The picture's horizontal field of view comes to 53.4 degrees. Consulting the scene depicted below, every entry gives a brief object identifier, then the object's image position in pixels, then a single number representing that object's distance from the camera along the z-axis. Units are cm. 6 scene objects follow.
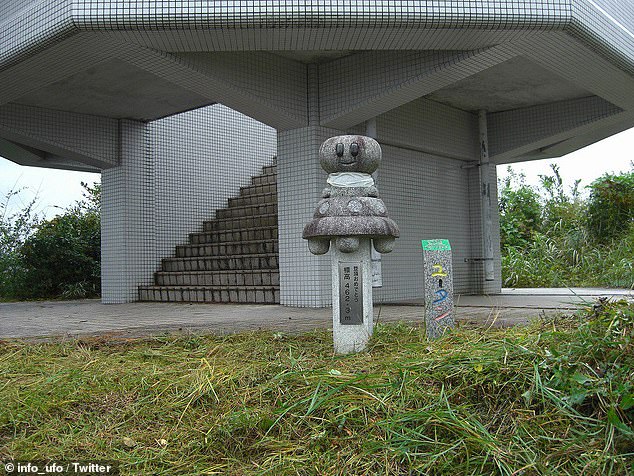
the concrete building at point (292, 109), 601
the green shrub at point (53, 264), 1223
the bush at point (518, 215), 1664
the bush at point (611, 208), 1393
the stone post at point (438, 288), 393
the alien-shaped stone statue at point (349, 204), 386
